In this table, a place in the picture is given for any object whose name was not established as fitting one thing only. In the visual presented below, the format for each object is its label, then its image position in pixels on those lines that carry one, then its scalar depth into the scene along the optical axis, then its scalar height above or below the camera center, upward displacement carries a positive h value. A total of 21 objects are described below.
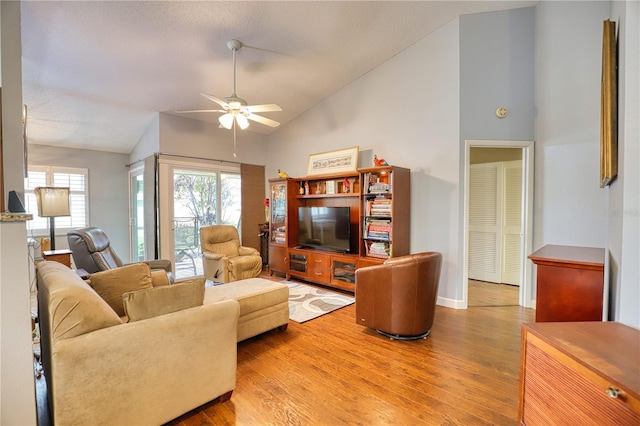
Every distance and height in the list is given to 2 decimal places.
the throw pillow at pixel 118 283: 2.07 -0.56
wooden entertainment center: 3.78 -0.23
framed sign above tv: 4.41 +0.76
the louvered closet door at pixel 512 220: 4.36 -0.21
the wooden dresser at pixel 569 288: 1.77 -0.53
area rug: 3.31 -1.25
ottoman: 2.48 -0.88
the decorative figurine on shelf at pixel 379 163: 3.80 +0.61
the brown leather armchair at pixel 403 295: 2.54 -0.82
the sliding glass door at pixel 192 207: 4.79 +0.03
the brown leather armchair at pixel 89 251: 2.94 -0.45
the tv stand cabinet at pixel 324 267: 4.12 -0.93
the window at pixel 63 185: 4.96 +0.35
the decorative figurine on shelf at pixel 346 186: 4.45 +0.34
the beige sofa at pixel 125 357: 1.29 -0.77
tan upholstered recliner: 4.29 -0.78
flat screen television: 4.22 -0.32
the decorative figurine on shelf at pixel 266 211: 5.91 -0.07
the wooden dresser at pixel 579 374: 0.90 -0.61
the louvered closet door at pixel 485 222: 4.52 -0.25
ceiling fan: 3.02 +1.11
